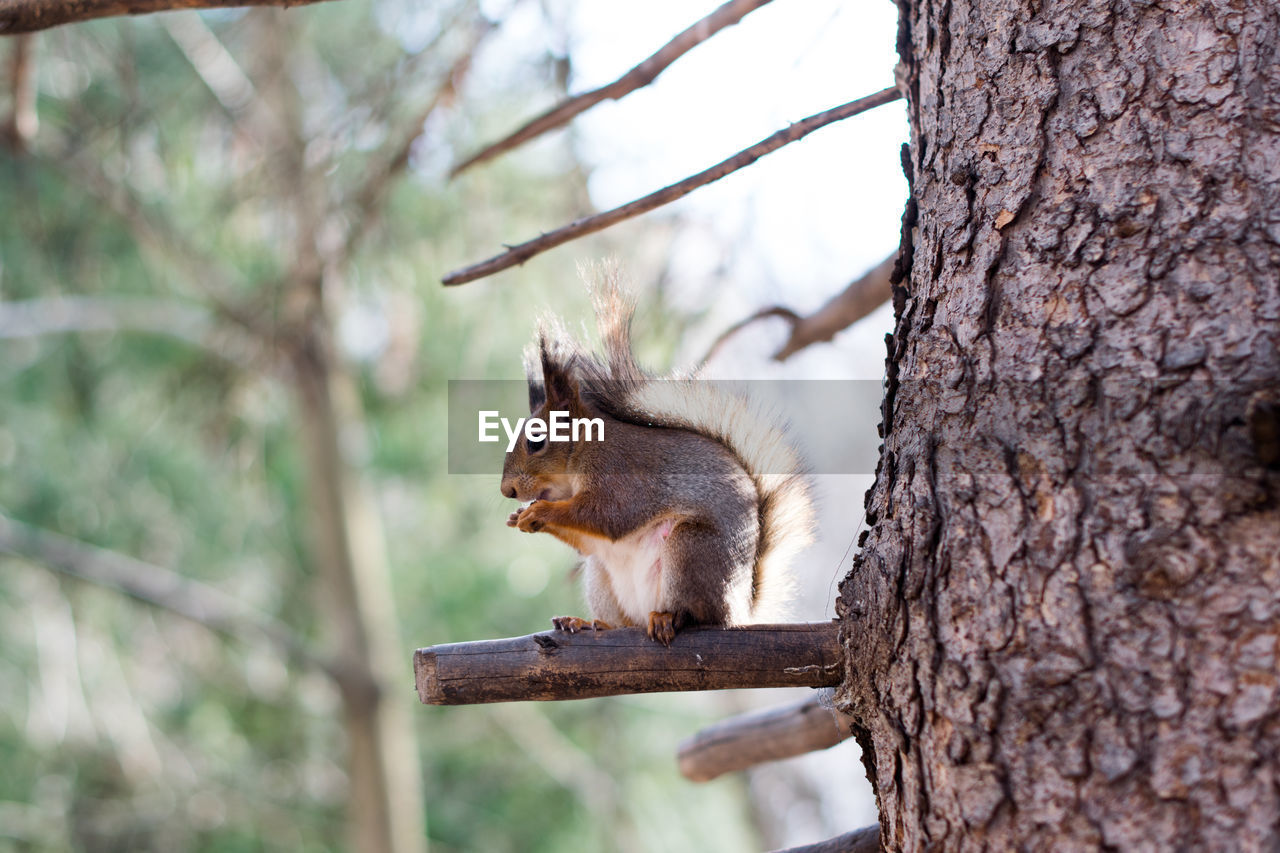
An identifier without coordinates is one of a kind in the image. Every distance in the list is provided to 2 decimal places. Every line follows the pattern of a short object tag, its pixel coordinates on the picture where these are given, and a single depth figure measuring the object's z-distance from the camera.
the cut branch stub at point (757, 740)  2.70
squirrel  2.48
